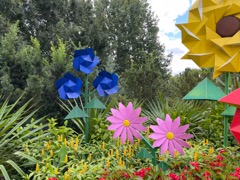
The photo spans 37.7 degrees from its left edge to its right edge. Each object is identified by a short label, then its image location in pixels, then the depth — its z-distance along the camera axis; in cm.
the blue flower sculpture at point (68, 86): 404
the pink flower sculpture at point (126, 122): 315
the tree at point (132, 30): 1465
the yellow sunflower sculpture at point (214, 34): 386
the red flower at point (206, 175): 272
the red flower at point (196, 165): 284
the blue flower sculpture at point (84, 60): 412
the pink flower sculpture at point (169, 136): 303
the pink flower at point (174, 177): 266
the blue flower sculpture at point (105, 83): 412
